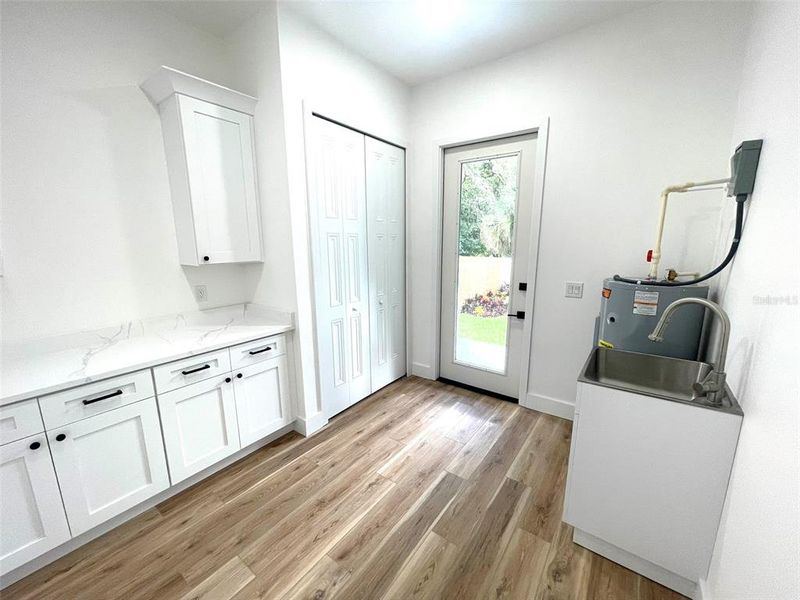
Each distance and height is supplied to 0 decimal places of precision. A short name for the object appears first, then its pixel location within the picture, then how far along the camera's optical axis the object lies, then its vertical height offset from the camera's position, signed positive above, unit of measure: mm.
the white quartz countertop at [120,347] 1388 -569
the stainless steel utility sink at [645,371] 1528 -648
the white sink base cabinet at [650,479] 1161 -936
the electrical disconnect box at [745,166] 1275 +308
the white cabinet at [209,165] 1836 +483
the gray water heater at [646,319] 1674 -413
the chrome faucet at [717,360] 1160 -436
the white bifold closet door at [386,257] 2676 -126
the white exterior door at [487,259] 2557 -138
